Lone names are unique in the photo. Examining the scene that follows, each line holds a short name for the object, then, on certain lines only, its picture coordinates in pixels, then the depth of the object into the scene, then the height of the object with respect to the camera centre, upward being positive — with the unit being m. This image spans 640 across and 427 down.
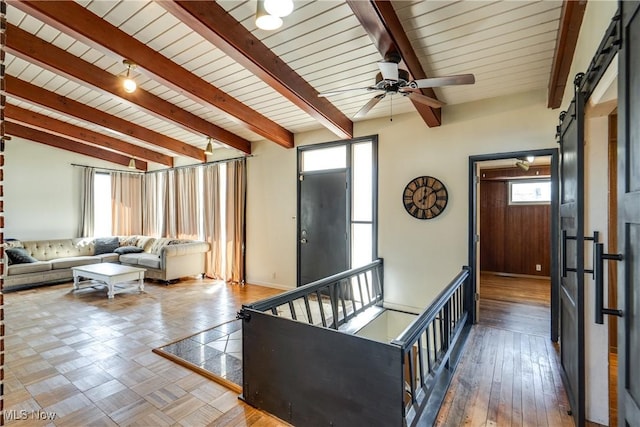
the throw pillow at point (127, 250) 6.79 -0.74
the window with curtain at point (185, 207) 6.24 +0.20
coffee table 4.96 -0.95
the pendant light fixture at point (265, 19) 1.93 +1.24
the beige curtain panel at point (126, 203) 7.71 +0.32
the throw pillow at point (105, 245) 6.84 -0.64
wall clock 4.06 +0.23
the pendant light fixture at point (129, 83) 3.22 +1.36
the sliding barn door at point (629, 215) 1.01 +0.00
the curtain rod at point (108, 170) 7.12 +1.12
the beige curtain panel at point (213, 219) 6.52 -0.08
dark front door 4.95 -0.18
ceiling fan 2.34 +1.04
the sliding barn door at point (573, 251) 1.73 -0.22
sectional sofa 5.60 -0.82
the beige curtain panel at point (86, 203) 7.15 +0.29
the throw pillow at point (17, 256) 5.58 -0.71
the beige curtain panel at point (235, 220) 6.12 -0.09
